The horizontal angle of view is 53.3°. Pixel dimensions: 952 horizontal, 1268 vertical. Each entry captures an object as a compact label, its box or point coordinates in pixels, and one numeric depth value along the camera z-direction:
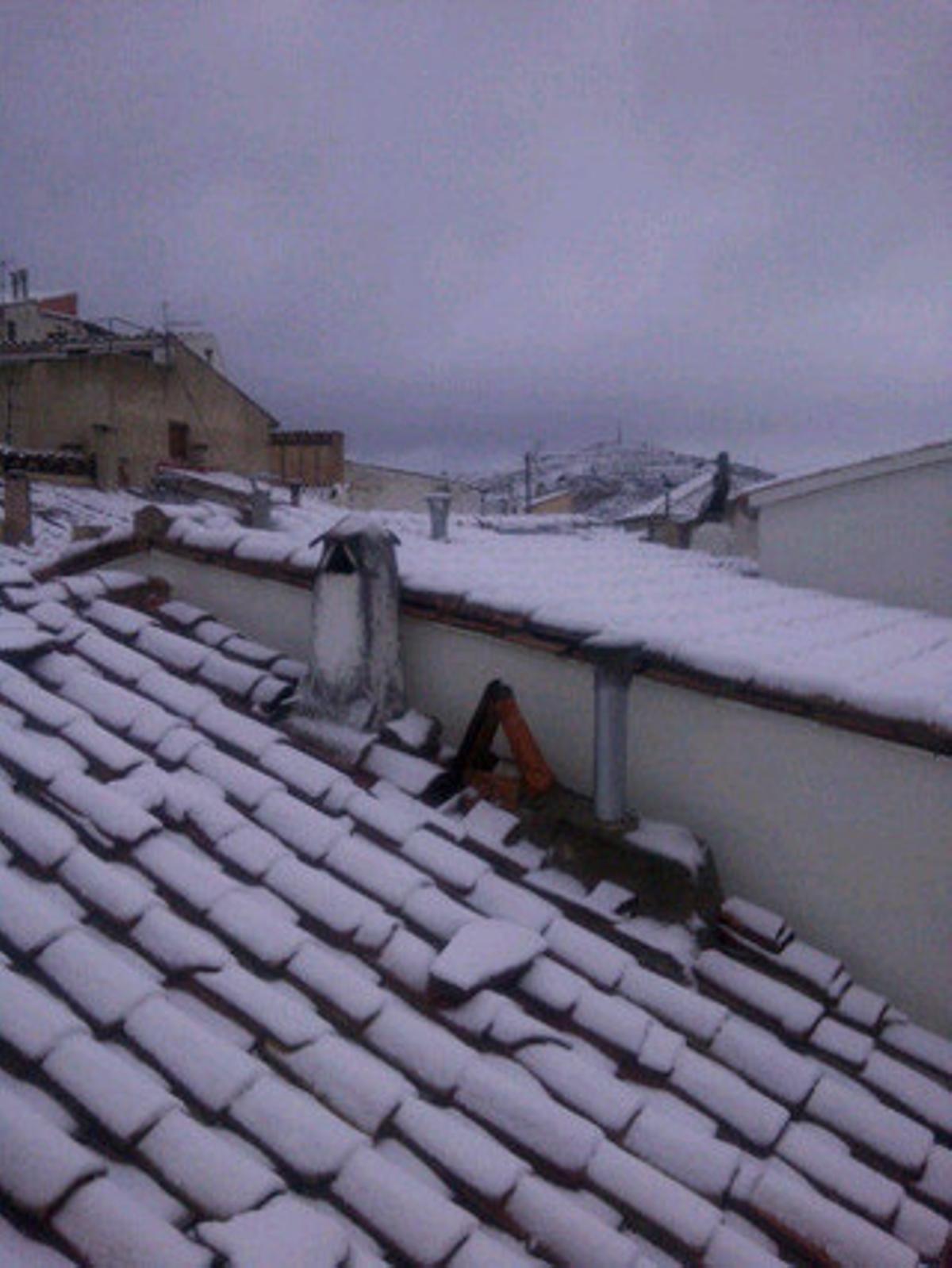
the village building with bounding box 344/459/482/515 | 40.34
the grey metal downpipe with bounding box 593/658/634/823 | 5.36
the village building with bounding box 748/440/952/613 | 13.12
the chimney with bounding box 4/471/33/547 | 19.25
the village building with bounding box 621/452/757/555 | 21.41
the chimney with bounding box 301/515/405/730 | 5.97
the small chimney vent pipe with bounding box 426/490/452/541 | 12.08
